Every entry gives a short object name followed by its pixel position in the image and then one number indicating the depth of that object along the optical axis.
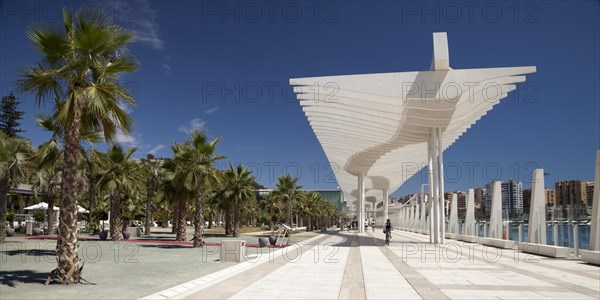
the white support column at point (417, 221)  58.06
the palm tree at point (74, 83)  10.38
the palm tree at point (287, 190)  47.56
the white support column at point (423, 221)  51.28
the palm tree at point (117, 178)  28.23
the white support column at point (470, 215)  30.03
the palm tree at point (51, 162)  13.87
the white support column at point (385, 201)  62.99
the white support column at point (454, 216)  35.09
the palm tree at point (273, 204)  48.12
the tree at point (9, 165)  22.22
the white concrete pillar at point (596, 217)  15.12
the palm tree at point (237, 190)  36.00
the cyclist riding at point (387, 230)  26.92
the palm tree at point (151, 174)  38.81
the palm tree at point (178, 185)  25.80
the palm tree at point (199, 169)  23.61
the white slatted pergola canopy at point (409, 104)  23.70
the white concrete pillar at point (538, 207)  19.27
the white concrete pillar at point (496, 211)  24.70
